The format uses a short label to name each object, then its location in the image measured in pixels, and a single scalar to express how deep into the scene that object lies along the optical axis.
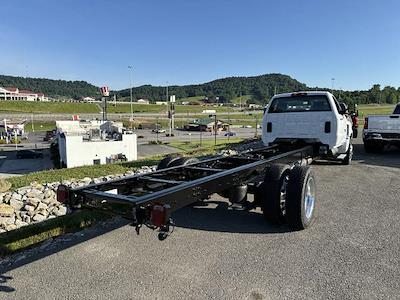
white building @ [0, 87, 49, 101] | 183.38
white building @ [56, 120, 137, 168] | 36.53
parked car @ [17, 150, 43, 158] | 44.01
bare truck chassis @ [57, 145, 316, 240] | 3.38
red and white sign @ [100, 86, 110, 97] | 68.19
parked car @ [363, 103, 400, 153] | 12.55
